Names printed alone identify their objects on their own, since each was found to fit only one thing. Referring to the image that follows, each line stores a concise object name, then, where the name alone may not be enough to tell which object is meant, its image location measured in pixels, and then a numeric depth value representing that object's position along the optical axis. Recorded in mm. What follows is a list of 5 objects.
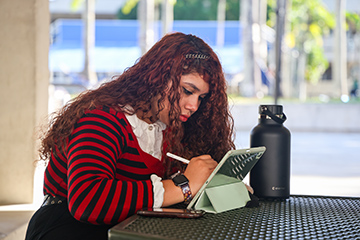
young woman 1969
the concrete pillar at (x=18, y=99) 3410
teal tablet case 1972
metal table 1753
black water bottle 2158
